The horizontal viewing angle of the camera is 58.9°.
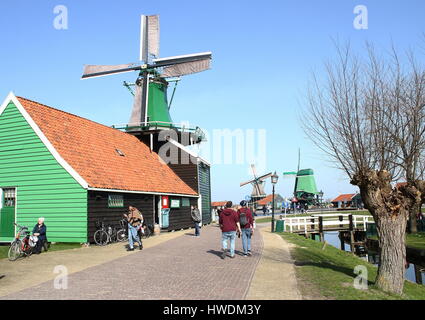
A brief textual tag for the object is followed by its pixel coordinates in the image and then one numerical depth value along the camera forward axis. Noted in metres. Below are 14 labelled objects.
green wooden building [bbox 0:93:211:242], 16.05
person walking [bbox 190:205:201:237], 20.25
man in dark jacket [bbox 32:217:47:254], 13.56
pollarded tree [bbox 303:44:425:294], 8.60
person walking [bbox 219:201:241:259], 12.13
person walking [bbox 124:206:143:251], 14.05
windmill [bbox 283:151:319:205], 71.81
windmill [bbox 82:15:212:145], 32.81
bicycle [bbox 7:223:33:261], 12.26
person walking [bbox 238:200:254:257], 12.71
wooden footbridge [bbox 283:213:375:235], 26.83
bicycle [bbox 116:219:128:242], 17.69
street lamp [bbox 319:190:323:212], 73.19
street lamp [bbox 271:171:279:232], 23.89
